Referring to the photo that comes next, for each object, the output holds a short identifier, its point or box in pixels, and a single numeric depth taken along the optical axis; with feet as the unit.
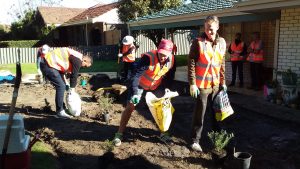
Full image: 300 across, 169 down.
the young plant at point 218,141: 14.62
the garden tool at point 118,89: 29.01
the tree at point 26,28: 116.78
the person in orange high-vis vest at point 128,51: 35.62
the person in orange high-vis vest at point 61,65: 22.02
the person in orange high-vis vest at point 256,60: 32.63
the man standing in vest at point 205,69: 15.48
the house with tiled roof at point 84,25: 89.10
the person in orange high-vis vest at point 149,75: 16.28
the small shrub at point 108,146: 15.80
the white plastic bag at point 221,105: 16.29
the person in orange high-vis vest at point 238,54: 34.94
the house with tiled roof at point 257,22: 26.91
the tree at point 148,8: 69.77
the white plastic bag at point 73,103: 22.08
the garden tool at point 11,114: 9.62
